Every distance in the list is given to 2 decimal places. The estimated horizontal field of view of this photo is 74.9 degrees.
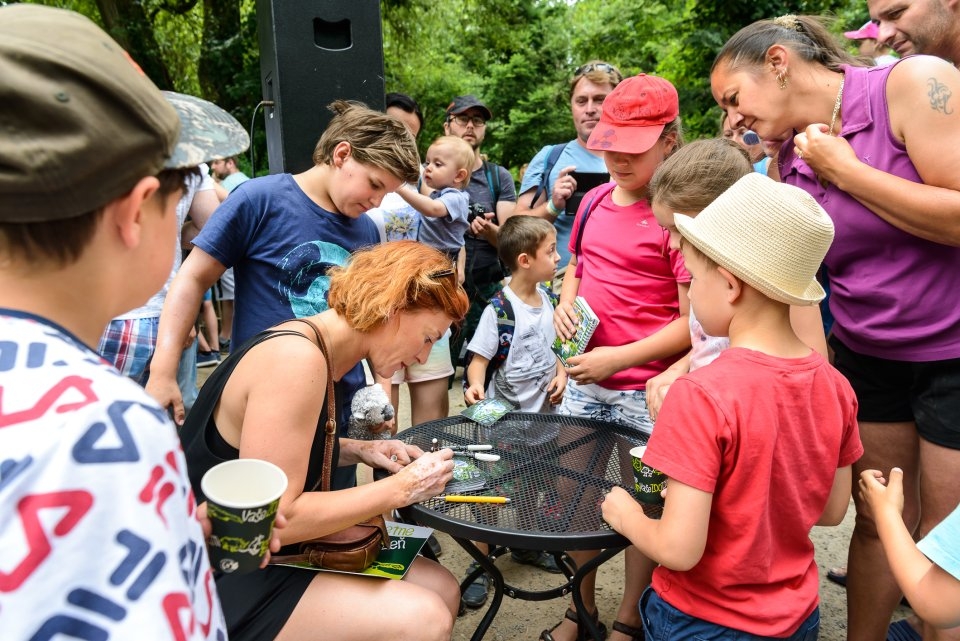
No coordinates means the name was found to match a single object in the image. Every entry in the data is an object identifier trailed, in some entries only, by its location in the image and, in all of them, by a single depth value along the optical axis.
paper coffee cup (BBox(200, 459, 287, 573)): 1.02
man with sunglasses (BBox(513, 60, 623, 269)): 3.51
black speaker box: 3.15
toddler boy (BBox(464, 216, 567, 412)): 2.95
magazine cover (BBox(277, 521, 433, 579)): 1.67
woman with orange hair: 1.50
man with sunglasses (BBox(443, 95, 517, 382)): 4.12
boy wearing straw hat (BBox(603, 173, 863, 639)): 1.31
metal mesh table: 1.56
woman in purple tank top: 1.61
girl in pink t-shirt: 2.20
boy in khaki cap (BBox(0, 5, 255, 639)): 0.62
